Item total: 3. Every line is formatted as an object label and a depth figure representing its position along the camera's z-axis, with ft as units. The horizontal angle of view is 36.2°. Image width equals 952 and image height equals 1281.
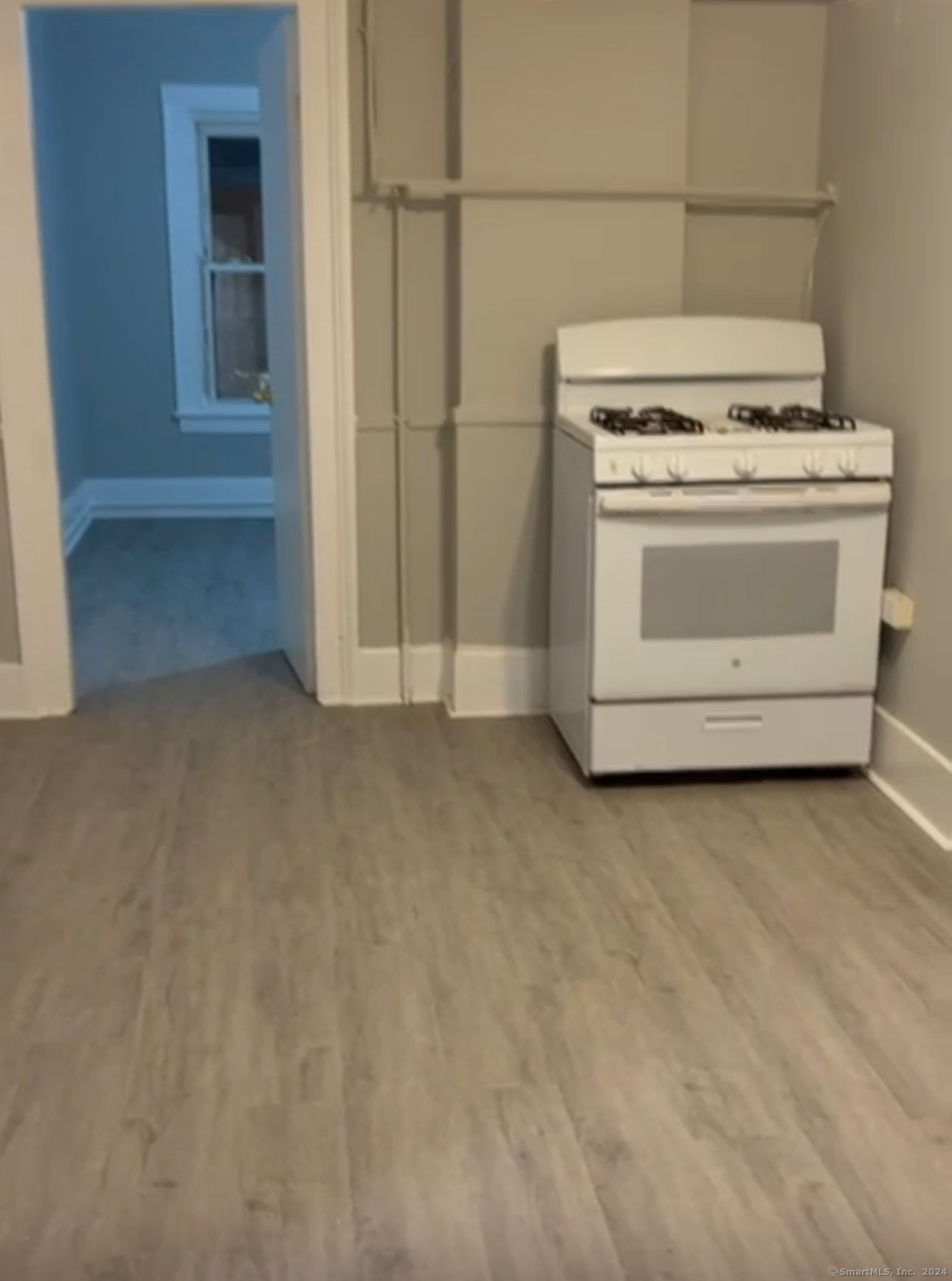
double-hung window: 22.82
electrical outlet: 11.73
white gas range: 11.44
